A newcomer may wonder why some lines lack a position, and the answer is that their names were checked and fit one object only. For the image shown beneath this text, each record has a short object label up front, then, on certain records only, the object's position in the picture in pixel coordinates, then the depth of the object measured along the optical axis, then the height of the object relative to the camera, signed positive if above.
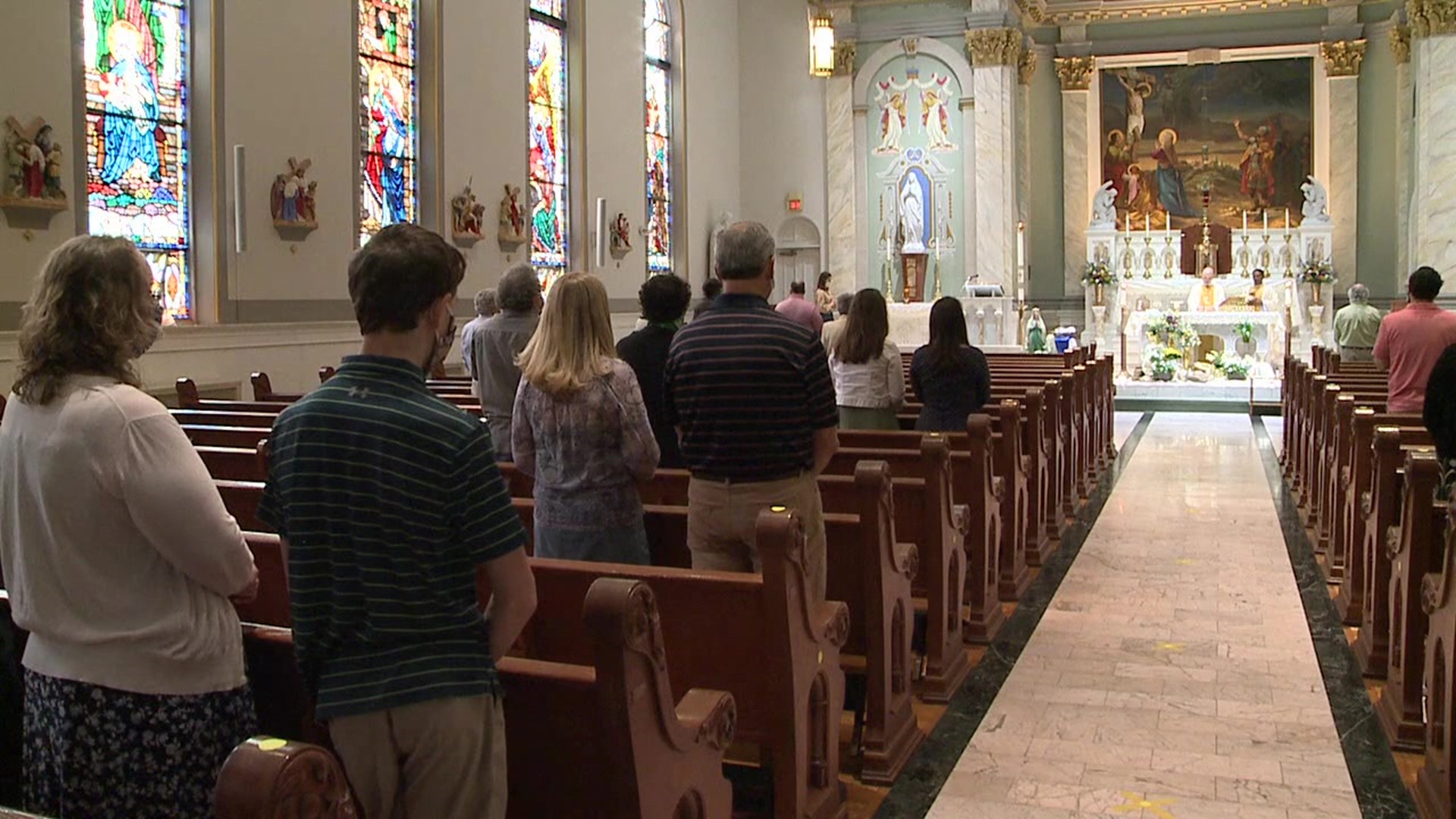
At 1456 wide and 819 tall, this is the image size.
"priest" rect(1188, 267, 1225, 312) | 19.45 +0.74
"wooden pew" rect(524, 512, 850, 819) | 3.44 -0.79
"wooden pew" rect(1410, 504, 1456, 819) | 3.83 -1.09
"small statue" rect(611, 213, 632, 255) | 17.16 +1.51
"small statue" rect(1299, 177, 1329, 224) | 20.28 +2.17
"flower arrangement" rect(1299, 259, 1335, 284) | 19.44 +1.05
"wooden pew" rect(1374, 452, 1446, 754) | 4.55 -0.85
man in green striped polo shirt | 2.18 -0.34
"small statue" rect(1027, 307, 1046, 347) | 19.03 +0.15
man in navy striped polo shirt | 3.96 -0.17
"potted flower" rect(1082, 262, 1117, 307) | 20.48 +1.06
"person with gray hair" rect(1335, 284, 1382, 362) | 12.32 +0.13
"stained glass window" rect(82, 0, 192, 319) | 9.82 +1.74
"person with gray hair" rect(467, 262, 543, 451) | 5.69 +0.03
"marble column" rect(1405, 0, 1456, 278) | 18.25 +3.00
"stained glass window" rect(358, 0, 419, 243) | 12.73 +2.39
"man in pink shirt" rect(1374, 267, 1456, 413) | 7.38 +0.01
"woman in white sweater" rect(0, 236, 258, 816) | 2.30 -0.37
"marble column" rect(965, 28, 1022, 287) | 19.56 +3.06
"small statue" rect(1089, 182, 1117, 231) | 21.33 +2.28
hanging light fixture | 14.59 +3.38
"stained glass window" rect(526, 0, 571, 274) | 15.78 +2.65
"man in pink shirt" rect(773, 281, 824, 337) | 8.95 +0.26
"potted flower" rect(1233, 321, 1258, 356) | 18.48 +0.07
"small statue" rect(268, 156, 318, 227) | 11.24 +1.34
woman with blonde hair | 3.85 -0.25
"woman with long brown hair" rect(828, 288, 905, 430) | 6.65 -0.12
